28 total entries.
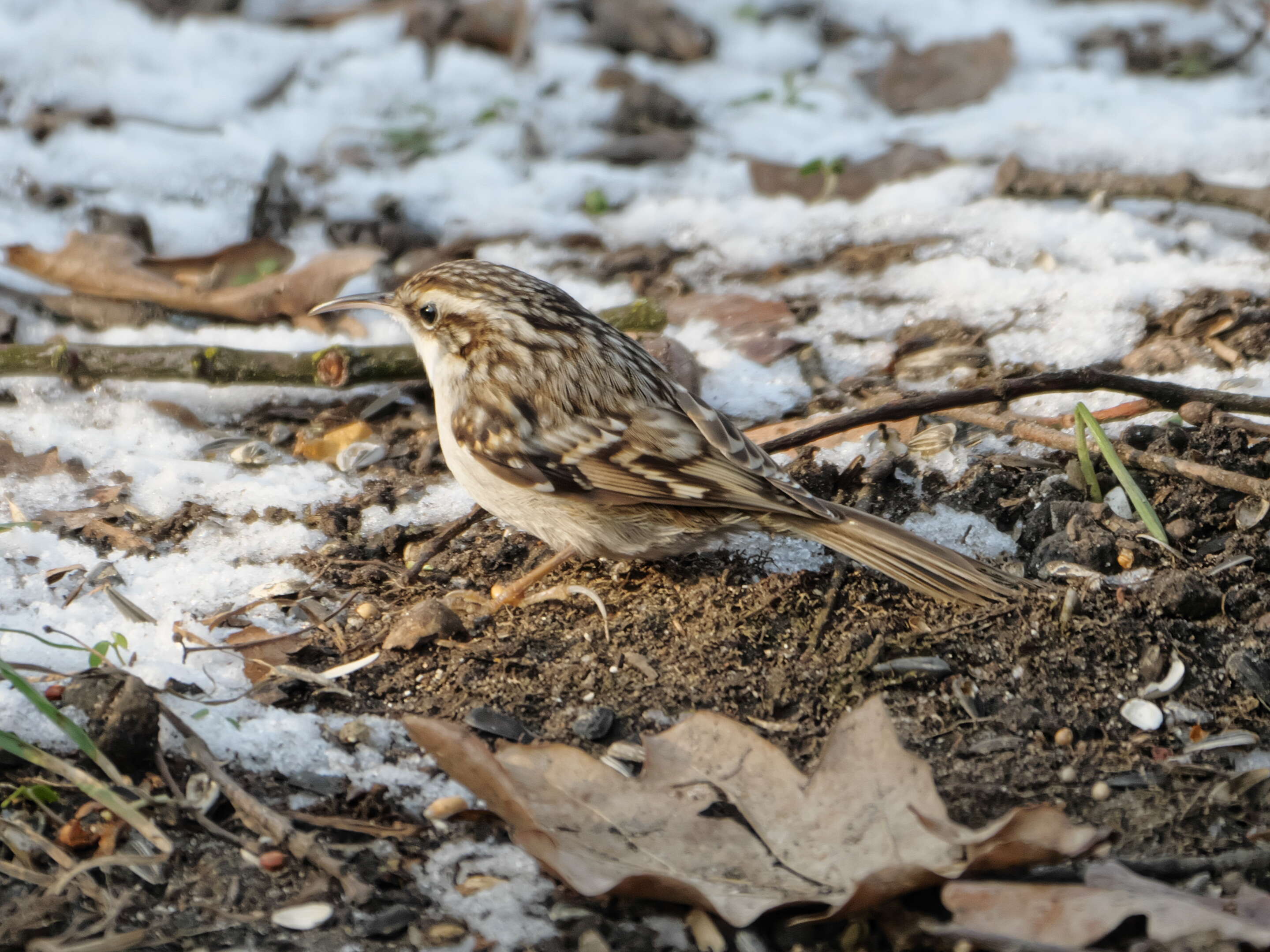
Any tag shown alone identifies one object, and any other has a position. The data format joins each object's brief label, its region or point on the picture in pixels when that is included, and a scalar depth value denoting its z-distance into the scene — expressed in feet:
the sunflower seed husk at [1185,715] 17.70
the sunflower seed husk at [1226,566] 19.86
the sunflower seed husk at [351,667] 19.15
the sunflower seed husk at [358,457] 26.05
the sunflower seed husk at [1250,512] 20.65
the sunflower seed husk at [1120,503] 21.83
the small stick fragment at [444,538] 22.20
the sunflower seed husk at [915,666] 18.51
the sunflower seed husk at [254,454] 26.03
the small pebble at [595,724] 17.75
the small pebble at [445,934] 14.05
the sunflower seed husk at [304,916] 14.25
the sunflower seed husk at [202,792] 16.01
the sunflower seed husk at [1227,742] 17.07
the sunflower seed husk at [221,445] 26.30
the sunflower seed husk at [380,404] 27.68
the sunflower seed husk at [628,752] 17.34
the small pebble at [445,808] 16.17
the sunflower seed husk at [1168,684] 18.02
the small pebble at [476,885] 14.90
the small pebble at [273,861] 15.21
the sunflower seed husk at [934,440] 24.29
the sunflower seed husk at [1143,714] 17.57
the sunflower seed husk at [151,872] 14.92
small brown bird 20.51
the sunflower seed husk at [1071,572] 20.45
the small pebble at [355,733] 17.67
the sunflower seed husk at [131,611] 20.15
